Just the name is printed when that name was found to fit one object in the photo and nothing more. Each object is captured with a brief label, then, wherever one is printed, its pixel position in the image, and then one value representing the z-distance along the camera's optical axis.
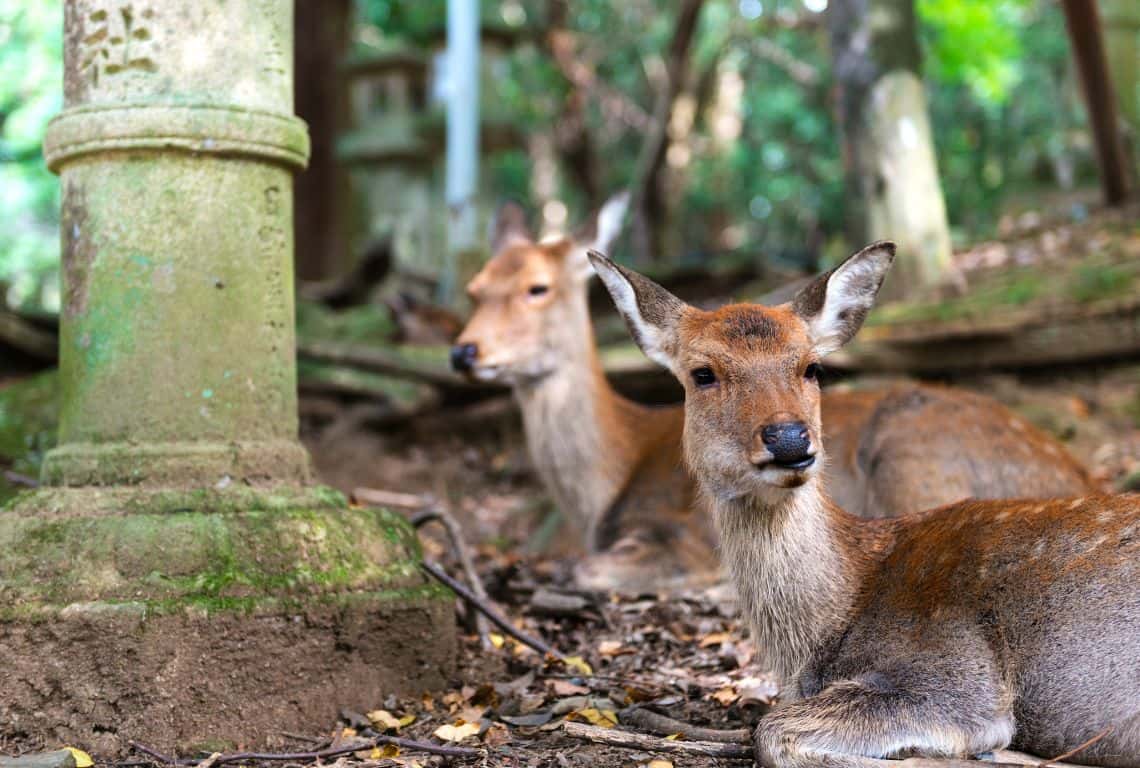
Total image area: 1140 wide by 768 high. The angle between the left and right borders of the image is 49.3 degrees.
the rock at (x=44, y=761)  3.42
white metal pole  12.53
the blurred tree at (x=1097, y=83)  8.06
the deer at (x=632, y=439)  5.73
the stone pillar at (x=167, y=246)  4.15
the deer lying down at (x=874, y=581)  3.36
